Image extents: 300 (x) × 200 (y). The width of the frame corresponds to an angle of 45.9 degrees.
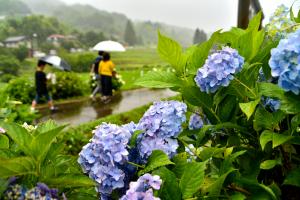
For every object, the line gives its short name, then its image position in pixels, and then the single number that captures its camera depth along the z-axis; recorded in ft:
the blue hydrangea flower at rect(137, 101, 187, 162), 3.31
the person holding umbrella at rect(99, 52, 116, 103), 24.46
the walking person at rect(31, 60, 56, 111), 22.53
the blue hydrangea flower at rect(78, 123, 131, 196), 3.06
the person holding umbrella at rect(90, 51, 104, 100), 25.65
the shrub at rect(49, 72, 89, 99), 28.49
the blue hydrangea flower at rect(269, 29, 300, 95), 2.79
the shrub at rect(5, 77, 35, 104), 26.77
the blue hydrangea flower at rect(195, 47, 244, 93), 3.26
